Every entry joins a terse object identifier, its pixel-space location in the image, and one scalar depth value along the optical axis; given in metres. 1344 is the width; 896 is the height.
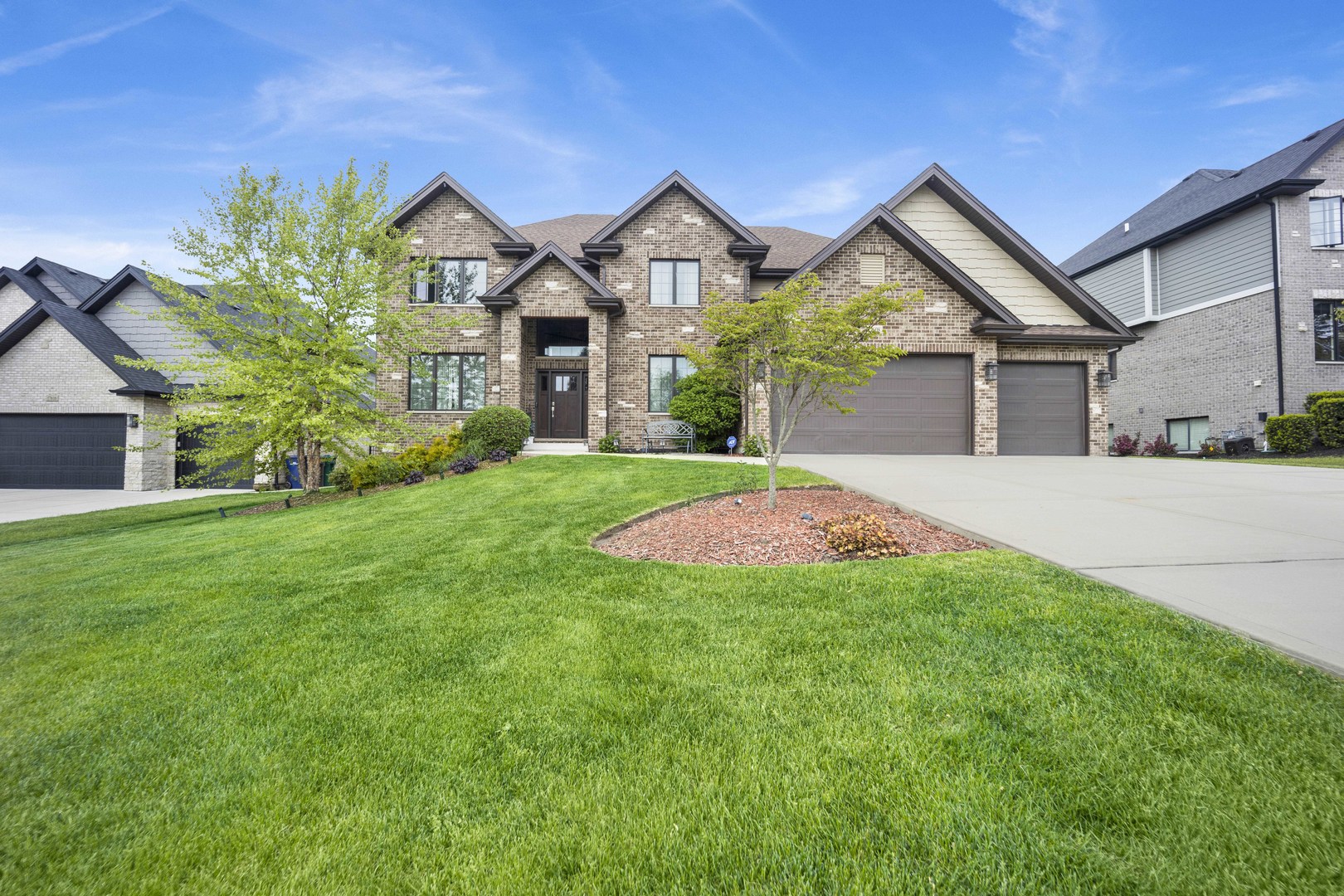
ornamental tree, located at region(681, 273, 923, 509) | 6.21
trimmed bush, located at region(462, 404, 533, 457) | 13.14
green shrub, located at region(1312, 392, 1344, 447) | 13.95
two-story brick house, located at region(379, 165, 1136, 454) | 14.12
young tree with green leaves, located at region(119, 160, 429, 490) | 9.35
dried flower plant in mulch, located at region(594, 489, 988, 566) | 4.65
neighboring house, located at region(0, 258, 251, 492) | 15.45
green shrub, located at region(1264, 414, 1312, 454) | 14.40
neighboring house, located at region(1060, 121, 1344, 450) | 15.50
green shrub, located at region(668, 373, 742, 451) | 15.14
